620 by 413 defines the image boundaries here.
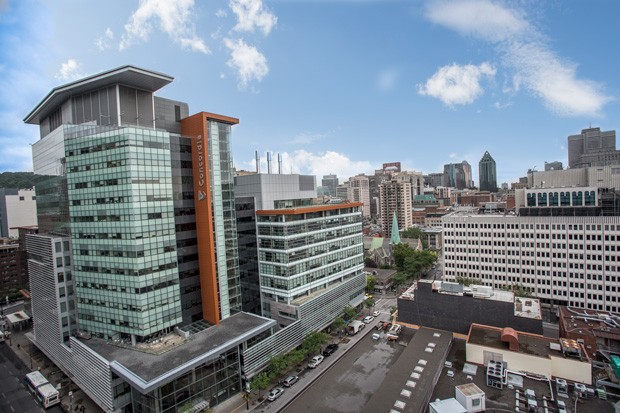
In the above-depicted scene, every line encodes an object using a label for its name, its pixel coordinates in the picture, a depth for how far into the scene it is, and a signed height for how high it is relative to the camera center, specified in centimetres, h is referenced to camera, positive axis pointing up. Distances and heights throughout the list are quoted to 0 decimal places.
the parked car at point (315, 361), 5878 -2964
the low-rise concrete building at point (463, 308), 5588 -2174
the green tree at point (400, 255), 11600 -2217
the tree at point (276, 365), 5181 -2619
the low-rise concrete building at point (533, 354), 4578 -2425
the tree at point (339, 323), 6844 -2657
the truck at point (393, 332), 5897 -2609
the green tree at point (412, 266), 10425 -2371
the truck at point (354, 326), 7212 -2924
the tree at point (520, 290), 7736 -2521
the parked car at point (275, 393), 4982 -2969
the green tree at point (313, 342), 5828 -2599
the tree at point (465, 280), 8531 -2393
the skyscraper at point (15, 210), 14412 +126
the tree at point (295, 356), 5374 -2605
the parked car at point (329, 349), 6325 -2979
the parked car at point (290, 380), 5334 -2981
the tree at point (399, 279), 9819 -2571
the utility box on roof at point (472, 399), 3931 -2523
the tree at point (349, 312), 7275 -2589
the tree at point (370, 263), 12312 -2572
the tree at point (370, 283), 9619 -2599
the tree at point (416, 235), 15592 -2126
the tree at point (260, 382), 4790 -2663
